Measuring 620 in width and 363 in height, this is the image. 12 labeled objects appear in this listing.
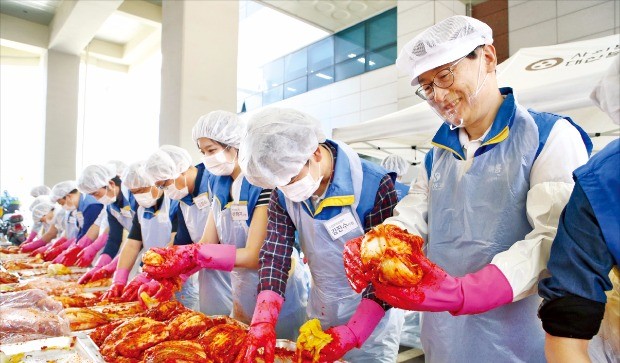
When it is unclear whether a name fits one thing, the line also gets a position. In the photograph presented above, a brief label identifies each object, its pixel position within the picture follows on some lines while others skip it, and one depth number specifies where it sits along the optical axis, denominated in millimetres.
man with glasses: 1081
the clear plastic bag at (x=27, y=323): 1845
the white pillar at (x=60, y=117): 8758
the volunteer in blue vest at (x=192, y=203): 2709
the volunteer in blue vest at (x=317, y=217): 1614
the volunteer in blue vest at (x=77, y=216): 4729
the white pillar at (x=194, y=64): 4387
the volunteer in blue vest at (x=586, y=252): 809
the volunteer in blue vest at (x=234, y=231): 2152
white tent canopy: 2965
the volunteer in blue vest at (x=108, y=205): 3930
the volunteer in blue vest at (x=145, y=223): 3160
